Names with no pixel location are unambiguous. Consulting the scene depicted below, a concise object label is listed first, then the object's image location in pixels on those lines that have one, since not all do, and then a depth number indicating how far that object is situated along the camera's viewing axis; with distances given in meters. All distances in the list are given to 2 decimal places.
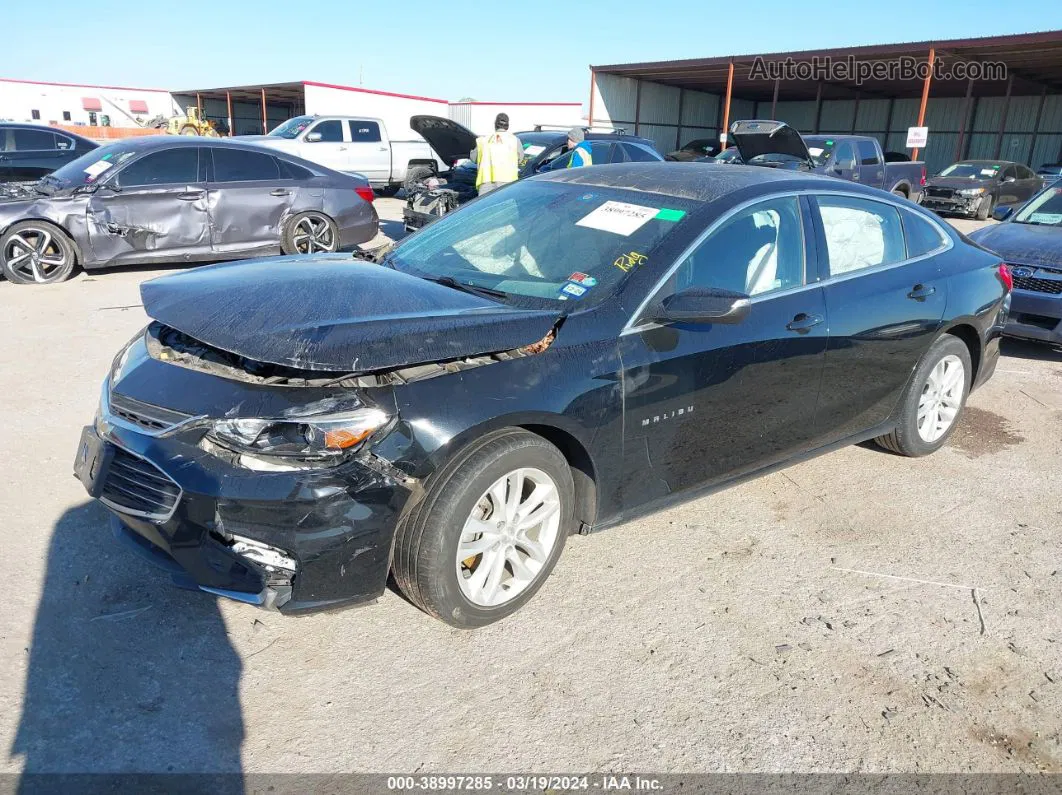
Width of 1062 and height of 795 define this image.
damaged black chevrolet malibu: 2.57
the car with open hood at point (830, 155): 11.67
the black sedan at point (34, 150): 11.02
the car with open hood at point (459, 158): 11.08
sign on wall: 19.84
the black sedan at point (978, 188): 18.47
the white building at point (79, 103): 45.84
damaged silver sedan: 8.40
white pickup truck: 16.27
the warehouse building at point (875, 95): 24.58
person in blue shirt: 9.59
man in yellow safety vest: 10.23
